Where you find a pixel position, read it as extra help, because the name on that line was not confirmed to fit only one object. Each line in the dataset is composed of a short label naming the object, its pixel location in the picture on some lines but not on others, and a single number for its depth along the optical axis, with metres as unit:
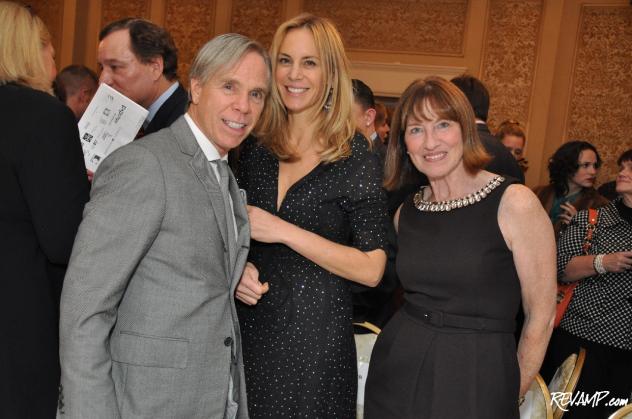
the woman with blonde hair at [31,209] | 1.68
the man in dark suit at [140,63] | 2.96
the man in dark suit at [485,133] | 3.12
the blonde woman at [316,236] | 1.95
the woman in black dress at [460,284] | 1.93
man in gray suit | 1.36
